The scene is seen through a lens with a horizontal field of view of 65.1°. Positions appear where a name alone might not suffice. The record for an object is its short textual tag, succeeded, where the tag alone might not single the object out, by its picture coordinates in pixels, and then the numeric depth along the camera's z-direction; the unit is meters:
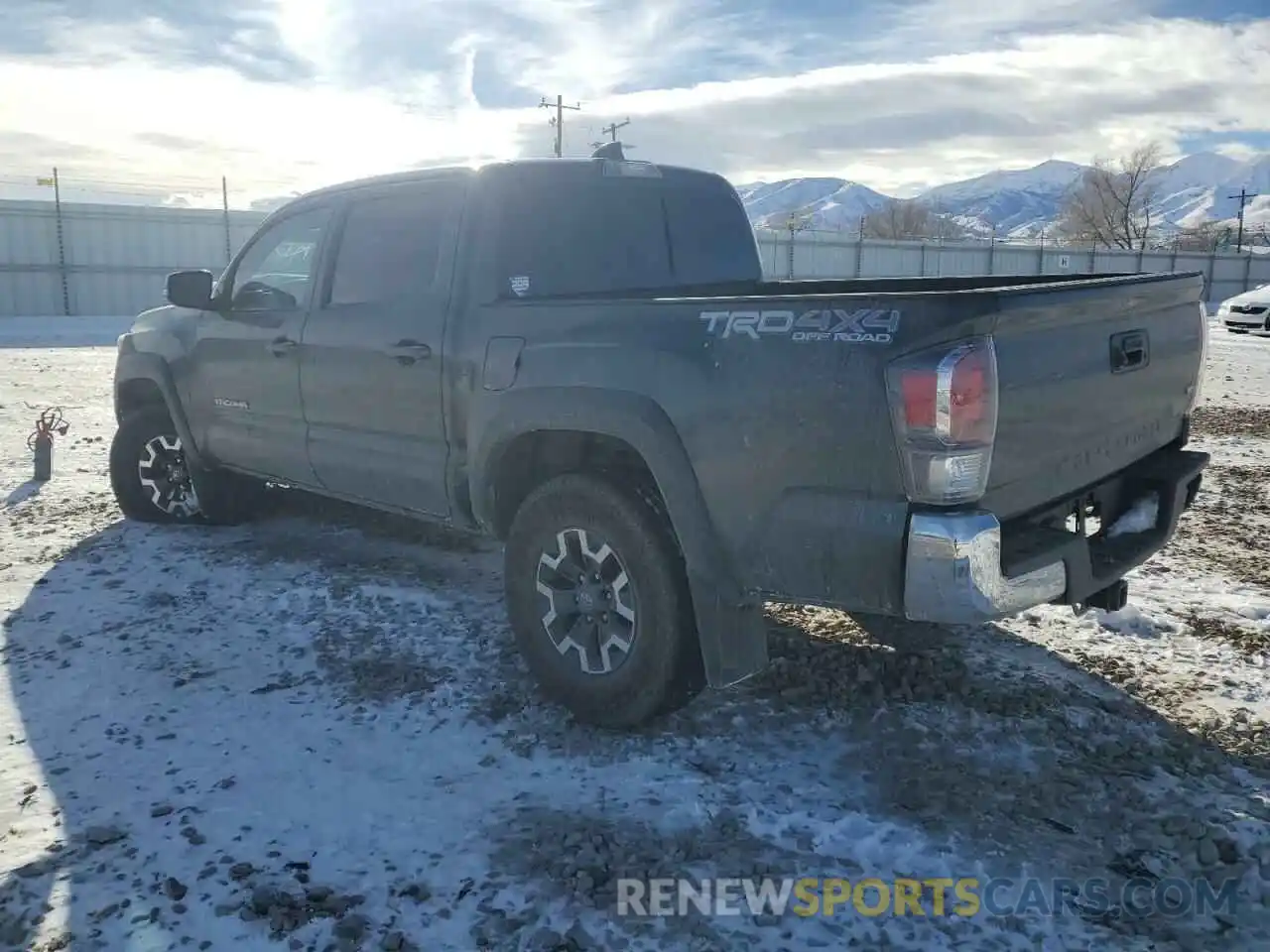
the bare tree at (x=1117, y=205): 72.44
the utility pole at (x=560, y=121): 44.06
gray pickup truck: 2.65
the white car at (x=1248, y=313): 19.62
